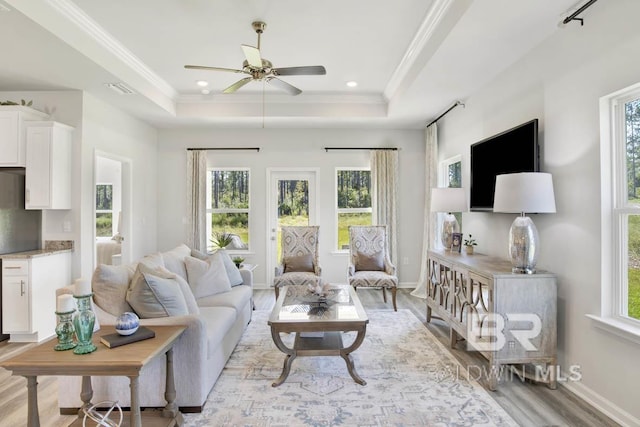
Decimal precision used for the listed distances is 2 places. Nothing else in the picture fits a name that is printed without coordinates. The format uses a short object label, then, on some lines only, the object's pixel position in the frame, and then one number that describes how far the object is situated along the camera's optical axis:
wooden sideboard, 2.58
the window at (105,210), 6.24
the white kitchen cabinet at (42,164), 3.81
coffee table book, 1.88
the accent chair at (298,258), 4.51
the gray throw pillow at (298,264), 4.89
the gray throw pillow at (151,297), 2.33
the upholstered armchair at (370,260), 4.62
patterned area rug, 2.21
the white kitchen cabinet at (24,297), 3.56
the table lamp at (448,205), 4.12
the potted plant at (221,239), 5.65
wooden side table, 1.68
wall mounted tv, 2.98
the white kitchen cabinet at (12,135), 3.79
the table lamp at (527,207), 2.64
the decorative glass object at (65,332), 1.84
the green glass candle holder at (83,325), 1.80
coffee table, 2.62
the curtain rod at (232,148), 5.98
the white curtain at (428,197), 5.48
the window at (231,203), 6.13
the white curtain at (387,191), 5.95
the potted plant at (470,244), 3.87
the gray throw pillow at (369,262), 5.03
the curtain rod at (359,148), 6.00
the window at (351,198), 6.16
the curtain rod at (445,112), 4.55
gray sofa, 2.23
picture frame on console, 4.11
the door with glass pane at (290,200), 6.10
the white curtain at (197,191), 5.90
